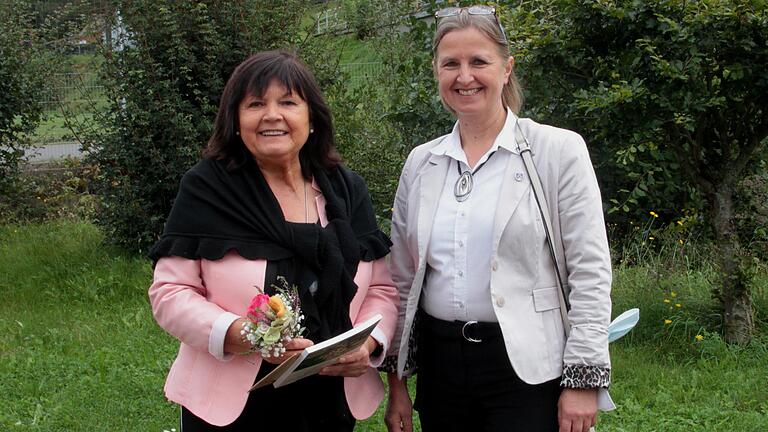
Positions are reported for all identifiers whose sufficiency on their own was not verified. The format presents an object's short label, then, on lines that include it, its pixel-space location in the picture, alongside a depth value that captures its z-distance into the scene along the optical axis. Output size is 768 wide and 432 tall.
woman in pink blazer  3.20
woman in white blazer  3.12
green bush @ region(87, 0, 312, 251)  8.30
